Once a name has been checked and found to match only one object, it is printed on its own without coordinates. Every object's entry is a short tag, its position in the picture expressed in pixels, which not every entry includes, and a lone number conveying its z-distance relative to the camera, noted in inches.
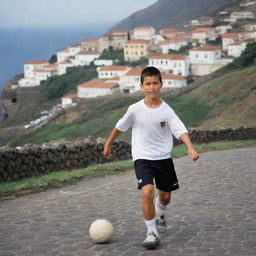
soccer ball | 228.2
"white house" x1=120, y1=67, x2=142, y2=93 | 3118.1
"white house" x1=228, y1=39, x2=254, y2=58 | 3346.5
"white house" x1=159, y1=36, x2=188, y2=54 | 3983.8
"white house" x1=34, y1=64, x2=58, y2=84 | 4389.8
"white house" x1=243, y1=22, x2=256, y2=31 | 3939.5
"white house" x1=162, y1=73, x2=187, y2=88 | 2935.5
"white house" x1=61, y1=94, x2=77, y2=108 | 3247.3
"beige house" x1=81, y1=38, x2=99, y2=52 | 4884.4
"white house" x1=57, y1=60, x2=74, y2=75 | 4416.8
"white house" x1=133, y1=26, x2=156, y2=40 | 4839.1
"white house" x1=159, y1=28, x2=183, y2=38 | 4621.1
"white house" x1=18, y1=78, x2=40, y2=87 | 4354.3
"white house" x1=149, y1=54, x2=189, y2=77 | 3265.3
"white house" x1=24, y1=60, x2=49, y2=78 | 4660.4
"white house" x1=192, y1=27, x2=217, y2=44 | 4056.6
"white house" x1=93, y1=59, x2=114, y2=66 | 4202.8
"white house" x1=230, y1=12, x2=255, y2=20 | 4451.3
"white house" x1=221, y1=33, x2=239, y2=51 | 3663.9
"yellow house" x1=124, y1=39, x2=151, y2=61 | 4077.3
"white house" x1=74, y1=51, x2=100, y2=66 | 4483.3
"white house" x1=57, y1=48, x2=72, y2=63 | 4953.3
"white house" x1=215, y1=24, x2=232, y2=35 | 4178.4
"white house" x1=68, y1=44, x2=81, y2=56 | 4953.3
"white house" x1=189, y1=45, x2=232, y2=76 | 3270.2
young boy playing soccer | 227.8
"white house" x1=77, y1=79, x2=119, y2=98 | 3169.3
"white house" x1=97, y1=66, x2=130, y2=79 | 3567.9
